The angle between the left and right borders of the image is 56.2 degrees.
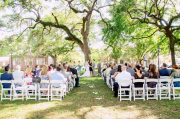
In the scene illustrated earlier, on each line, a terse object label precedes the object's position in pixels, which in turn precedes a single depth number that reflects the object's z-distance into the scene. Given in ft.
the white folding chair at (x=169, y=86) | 22.09
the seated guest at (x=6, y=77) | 23.52
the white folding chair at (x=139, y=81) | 21.94
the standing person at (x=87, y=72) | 60.54
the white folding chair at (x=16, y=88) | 22.17
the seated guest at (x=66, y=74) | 27.91
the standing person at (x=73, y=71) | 33.88
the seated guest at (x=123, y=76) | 23.39
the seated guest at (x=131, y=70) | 29.81
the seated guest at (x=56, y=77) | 23.47
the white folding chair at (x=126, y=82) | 21.80
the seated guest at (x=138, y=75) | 23.03
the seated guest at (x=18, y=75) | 25.18
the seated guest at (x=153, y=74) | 23.14
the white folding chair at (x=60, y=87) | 21.80
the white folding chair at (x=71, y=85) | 31.72
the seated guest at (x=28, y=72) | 30.46
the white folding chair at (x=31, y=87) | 22.92
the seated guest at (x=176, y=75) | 23.29
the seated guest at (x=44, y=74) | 24.07
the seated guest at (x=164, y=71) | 26.81
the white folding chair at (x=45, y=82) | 22.20
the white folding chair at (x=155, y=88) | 22.09
